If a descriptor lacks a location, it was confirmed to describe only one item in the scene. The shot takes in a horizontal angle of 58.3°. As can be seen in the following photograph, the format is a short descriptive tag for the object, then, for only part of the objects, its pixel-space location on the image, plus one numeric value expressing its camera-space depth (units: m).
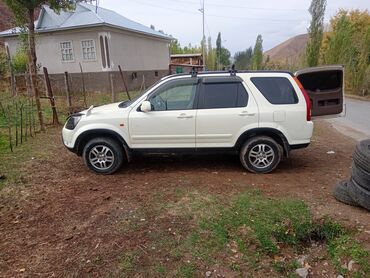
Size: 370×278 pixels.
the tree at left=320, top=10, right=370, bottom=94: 21.97
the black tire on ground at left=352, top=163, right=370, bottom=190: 4.11
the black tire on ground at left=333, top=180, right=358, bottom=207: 4.39
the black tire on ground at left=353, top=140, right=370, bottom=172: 4.12
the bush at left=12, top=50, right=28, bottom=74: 21.28
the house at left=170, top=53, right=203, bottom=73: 35.91
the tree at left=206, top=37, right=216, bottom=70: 53.08
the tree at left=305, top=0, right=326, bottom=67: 30.33
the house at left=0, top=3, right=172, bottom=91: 20.84
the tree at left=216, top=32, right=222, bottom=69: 64.44
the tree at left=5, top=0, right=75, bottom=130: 12.70
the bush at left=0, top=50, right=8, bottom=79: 18.46
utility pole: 48.38
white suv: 5.61
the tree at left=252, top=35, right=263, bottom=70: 52.09
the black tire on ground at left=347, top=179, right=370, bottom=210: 4.10
